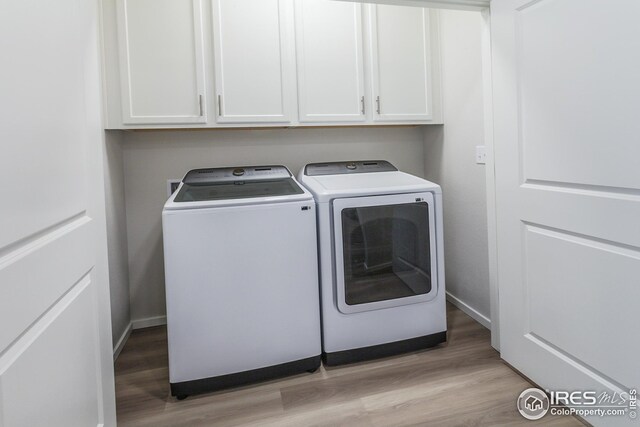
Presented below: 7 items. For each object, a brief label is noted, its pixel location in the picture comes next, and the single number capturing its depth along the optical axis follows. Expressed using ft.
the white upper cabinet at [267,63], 6.64
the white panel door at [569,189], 3.85
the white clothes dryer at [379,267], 6.12
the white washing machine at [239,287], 5.41
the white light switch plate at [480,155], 7.14
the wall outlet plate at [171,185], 7.85
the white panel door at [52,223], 2.29
